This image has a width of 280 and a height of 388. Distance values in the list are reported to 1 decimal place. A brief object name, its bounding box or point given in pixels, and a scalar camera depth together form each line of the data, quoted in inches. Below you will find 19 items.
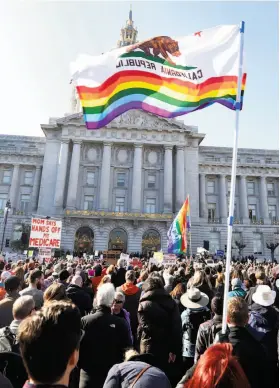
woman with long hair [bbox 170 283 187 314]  271.7
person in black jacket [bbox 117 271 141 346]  276.6
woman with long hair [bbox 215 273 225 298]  318.3
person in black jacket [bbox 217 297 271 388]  123.7
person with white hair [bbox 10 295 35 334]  164.1
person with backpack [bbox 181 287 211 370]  218.2
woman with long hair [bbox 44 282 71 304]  200.7
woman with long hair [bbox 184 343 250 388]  76.1
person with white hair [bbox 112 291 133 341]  201.8
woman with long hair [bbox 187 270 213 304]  288.4
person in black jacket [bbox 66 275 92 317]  257.1
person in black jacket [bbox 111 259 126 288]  375.6
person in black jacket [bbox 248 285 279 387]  197.5
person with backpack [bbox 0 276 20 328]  209.3
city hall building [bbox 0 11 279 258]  1923.0
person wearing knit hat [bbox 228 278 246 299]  266.4
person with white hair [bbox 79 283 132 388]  161.2
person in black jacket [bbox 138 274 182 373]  183.2
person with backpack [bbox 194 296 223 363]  163.9
